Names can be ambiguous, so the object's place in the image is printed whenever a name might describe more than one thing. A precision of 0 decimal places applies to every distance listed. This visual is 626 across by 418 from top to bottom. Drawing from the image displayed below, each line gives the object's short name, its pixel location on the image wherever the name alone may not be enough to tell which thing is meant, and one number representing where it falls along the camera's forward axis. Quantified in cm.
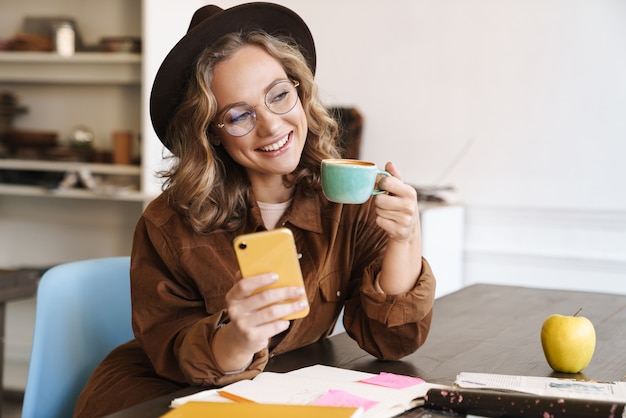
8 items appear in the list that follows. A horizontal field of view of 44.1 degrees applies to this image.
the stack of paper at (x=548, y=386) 125
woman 156
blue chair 169
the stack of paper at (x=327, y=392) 119
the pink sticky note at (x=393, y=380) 132
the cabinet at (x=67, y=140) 432
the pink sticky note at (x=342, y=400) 119
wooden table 146
